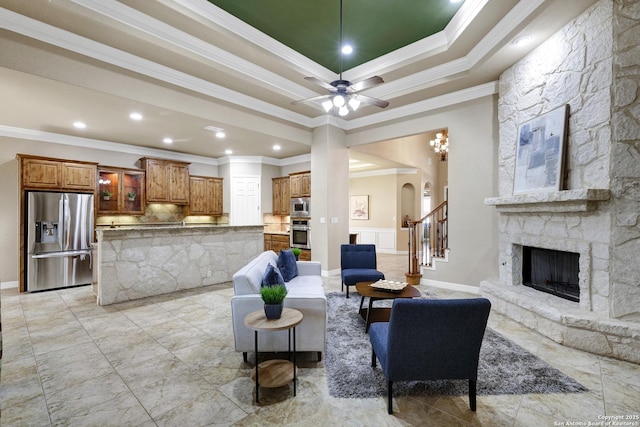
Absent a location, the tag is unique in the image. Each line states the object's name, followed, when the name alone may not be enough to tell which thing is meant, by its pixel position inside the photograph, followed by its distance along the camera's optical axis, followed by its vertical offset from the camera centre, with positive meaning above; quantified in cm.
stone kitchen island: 443 -78
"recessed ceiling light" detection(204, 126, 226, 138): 551 +162
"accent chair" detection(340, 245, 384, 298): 478 -74
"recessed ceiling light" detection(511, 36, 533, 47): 345 +207
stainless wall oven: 761 -54
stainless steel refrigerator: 512 -49
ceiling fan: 331 +147
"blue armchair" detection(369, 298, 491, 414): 184 -84
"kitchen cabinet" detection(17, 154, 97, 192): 520 +75
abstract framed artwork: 335 +76
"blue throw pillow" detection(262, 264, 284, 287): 276 -61
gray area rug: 225 -136
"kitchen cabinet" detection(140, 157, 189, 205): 710 +83
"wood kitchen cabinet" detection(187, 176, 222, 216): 800 +49
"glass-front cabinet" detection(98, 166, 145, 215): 648 +52
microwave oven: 778 +17
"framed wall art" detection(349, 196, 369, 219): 1085 +24
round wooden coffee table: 324 -91
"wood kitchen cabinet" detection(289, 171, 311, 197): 782 +81
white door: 854 +39
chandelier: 832 +204
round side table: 216 -126
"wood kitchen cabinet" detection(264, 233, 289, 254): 830 -82
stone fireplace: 275 +22
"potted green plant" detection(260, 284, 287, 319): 223 -67
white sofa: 260 -96
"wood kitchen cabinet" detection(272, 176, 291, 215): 855 +53
